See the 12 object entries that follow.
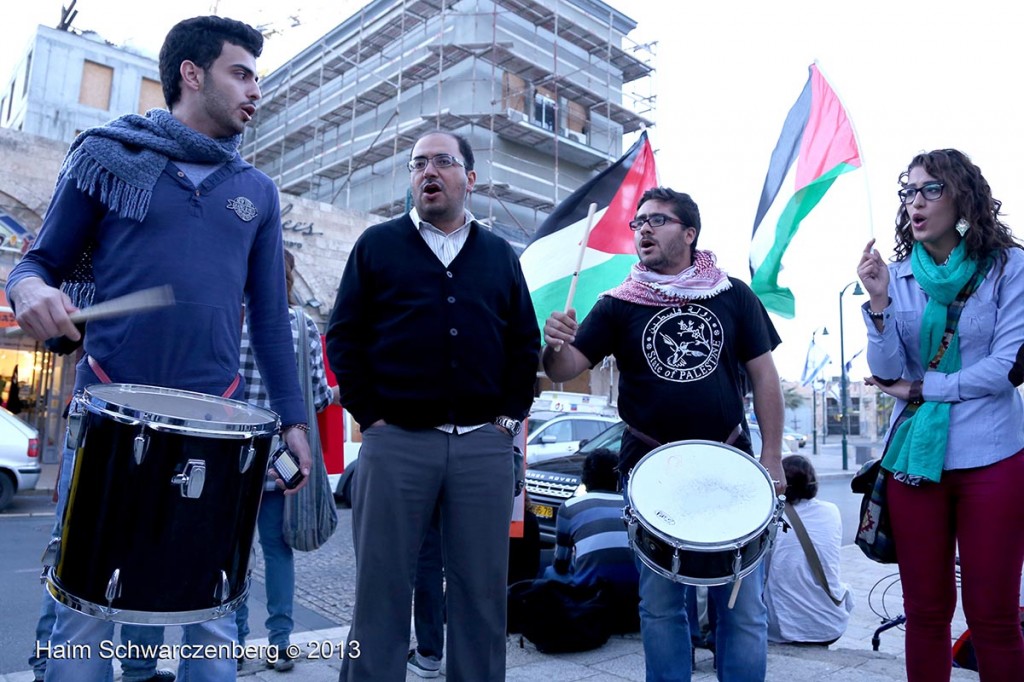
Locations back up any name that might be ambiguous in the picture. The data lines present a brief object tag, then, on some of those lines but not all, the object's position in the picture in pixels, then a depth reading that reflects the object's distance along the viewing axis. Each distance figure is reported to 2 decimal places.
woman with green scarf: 2.74
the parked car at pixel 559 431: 13.29
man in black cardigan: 2.68
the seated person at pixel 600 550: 4.64
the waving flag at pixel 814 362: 31.45
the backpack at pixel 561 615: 4.36
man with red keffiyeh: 3.03
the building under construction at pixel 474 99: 28.62
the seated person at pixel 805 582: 4.88
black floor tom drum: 1.90
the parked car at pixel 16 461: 10.73
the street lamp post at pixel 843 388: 29.58
